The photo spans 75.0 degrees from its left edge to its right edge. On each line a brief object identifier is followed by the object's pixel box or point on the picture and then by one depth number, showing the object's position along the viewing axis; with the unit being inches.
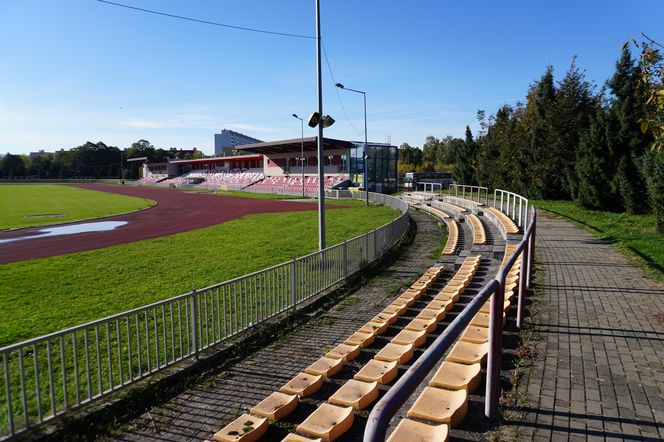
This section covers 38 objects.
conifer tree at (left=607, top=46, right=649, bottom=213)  760.3
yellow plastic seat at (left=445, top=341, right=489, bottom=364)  190.8
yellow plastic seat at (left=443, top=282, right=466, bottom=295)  345.7
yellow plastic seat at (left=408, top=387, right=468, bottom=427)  145.5
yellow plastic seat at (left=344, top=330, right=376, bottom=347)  255.9
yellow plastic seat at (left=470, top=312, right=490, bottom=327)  231.8
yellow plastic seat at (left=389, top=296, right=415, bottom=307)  327.9
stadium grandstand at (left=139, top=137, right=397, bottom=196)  2027.6
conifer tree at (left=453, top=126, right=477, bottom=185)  1746.8
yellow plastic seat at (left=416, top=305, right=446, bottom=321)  282.0
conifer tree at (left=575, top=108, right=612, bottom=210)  846.5
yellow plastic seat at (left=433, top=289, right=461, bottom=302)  327.0
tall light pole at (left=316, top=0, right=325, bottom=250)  478.6
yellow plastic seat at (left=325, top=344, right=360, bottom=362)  233.6
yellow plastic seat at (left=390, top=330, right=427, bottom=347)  238.4
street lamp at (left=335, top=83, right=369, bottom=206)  1349.7
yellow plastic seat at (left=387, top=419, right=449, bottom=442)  129.3
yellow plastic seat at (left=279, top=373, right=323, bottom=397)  197.3
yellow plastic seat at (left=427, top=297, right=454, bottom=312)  301.7
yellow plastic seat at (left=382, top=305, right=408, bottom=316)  309.4
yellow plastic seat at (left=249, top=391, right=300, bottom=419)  177.5
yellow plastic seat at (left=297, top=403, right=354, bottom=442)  153.7
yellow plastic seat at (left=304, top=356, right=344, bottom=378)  215.0
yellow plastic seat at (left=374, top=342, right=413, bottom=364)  217.2
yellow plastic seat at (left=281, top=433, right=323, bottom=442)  149.8
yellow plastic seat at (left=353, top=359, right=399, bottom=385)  196.5
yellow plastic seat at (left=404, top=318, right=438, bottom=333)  259.6
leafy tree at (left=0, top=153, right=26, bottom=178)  5403.5
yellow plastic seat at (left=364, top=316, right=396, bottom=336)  272.1
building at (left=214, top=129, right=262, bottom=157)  5610.2
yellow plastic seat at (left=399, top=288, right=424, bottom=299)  350.6
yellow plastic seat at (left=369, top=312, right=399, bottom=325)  290.7
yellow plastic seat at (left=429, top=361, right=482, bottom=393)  168.6
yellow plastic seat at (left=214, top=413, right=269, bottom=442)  160.1
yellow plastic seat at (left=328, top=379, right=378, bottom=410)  175.0
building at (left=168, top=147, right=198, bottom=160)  6112.2
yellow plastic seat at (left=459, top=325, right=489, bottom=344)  210.7
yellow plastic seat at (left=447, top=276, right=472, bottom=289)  366.0
